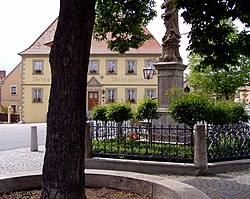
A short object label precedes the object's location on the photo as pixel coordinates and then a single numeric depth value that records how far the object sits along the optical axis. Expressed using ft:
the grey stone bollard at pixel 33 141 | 47.08
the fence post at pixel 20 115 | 152.79
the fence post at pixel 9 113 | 151.68
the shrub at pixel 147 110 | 43.27
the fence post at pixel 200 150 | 29.44
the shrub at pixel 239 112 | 49.85
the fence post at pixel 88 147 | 33.04
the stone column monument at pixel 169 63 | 43.04
